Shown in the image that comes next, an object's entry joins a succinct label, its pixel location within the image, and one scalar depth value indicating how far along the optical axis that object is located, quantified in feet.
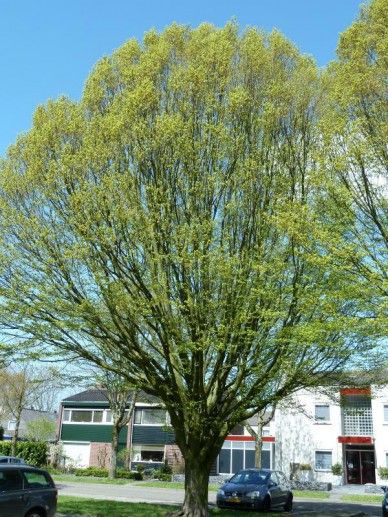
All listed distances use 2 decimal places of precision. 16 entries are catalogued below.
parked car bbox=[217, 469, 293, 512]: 66.28
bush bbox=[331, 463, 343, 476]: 135.74
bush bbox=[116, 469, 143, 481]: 132.46
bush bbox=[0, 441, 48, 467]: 141.70
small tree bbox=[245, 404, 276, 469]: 123.65
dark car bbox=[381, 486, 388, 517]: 64.13
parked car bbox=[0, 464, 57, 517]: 40.68
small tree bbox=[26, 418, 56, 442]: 192.54
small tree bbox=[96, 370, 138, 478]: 124.46
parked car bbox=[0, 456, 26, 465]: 72.92
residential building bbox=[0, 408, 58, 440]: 268.41
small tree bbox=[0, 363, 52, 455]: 145.29
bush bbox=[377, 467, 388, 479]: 129.39
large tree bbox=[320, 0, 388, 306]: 46.11
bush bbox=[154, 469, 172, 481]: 138.00
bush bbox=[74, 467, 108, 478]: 138.72
